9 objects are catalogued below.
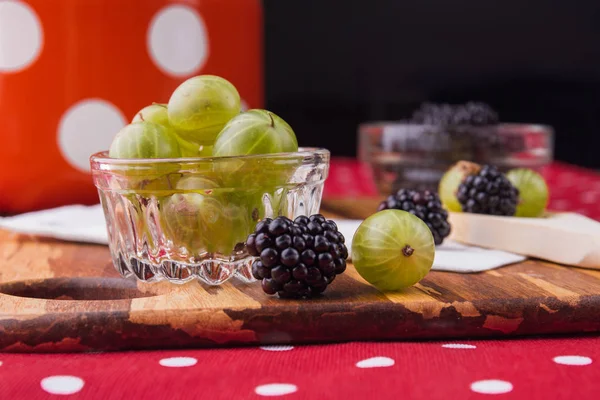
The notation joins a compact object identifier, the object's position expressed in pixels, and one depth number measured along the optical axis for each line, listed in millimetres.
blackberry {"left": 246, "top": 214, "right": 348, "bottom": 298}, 322
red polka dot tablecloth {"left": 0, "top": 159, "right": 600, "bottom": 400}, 280
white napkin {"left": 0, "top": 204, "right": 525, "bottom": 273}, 367
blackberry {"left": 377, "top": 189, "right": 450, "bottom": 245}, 394
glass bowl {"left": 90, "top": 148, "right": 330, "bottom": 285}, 339
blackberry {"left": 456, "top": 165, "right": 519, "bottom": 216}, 414
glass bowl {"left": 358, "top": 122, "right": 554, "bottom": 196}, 503
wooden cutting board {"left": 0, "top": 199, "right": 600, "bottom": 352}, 310
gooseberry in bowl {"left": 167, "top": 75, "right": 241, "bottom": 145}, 349
